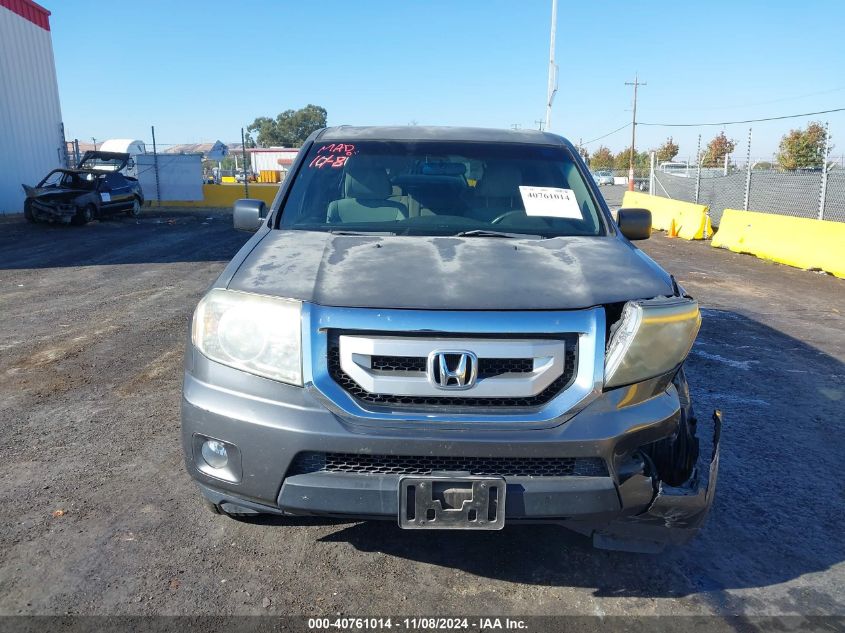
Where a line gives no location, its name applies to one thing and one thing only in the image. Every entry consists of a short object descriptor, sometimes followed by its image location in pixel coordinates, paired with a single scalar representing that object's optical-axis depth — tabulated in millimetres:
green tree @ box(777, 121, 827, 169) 40125
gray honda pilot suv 2312
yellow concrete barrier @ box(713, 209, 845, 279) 11133
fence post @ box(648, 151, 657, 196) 23750
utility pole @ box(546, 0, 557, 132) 19859
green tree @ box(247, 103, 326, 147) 105312
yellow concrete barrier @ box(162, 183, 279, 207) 27048
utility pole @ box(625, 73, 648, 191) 54125
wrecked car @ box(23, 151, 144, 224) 17547
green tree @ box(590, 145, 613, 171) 82438
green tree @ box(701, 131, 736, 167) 61375
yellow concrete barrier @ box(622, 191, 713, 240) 16641
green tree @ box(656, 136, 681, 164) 66500
